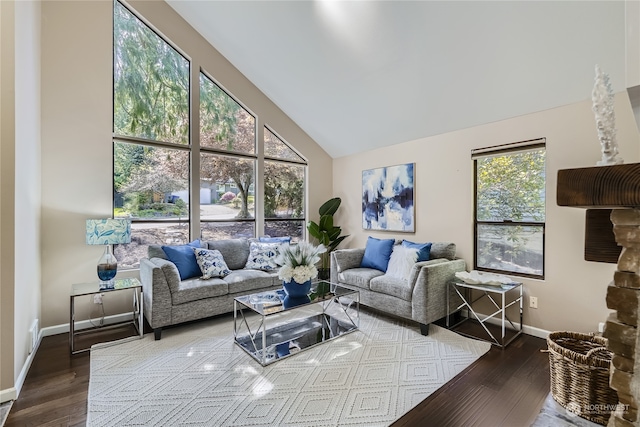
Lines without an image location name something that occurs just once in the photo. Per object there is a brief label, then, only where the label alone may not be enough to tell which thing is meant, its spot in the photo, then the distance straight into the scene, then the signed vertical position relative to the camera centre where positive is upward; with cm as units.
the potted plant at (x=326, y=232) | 503 -34
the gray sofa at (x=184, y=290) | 295 -87
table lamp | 296 -27
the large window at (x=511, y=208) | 310 +5
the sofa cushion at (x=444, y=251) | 360 -46
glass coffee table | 269 -125
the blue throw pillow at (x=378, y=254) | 393 -56
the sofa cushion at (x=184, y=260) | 344 -57
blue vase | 291 -78
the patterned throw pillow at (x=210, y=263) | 346 -62
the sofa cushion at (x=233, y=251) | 400 -54
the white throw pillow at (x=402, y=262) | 341 -59
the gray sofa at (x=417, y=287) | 305 -84
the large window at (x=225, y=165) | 430 +70
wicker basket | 142 -88
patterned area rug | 190 -129
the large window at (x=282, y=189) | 493 +39
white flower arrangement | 287 -49
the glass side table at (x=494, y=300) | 291 -97
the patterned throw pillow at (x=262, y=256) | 398 -60
